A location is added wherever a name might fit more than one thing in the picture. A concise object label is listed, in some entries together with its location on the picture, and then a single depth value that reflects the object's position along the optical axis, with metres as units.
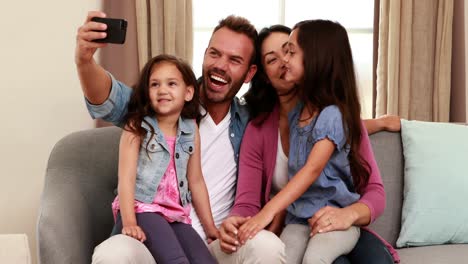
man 1.96
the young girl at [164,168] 1.96
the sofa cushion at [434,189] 2.42
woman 2.12
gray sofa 2.01
